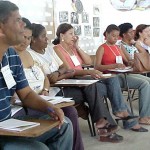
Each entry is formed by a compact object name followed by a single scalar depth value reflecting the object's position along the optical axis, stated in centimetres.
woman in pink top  317
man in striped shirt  162
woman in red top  352
